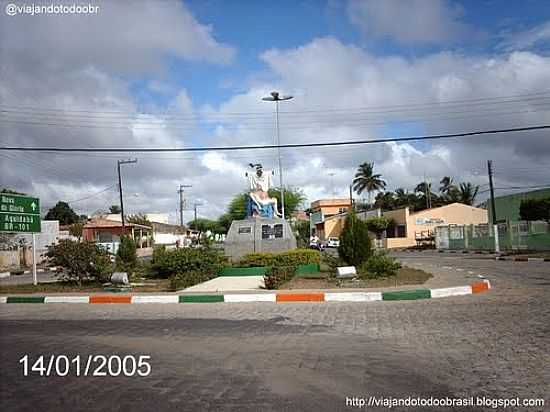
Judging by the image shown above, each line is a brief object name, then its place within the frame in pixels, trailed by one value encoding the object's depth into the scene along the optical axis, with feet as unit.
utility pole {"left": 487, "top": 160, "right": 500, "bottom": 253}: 134.00
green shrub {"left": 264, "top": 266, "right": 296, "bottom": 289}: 48.25
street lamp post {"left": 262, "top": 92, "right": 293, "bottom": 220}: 91.20
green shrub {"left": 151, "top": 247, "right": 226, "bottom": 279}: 61.26
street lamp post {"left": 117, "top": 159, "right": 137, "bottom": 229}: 152.76
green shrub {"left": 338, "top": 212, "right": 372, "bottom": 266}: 56.70
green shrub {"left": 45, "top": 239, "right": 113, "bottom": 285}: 55.62
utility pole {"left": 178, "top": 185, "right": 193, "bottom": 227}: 239.69
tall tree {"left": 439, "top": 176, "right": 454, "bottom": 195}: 257.34
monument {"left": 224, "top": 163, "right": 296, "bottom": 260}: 78.28
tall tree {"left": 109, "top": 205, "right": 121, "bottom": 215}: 351.87
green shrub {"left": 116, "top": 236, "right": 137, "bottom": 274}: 73.61
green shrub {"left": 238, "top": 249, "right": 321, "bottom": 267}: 64.18
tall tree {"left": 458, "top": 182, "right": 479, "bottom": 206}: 235.20
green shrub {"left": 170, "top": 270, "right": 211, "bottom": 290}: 50.80
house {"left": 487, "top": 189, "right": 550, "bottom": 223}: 142.92
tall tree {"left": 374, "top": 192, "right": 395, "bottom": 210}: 280.31
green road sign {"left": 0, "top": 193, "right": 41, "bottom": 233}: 56.85
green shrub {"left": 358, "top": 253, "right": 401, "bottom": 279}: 52.47
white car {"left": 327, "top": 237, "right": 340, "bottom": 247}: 189.06
